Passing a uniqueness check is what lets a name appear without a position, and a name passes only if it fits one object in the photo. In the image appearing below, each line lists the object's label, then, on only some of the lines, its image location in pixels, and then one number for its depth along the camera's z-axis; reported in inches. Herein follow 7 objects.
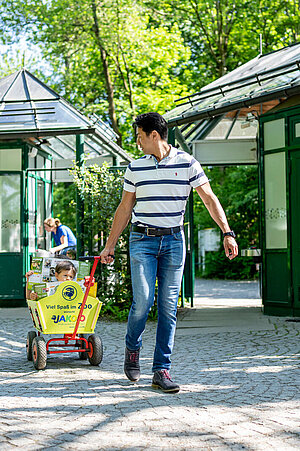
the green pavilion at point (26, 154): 490.6
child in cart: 271.6
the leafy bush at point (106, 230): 425.7
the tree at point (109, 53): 916.6
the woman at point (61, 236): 448.5
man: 205.5
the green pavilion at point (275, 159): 405.1
